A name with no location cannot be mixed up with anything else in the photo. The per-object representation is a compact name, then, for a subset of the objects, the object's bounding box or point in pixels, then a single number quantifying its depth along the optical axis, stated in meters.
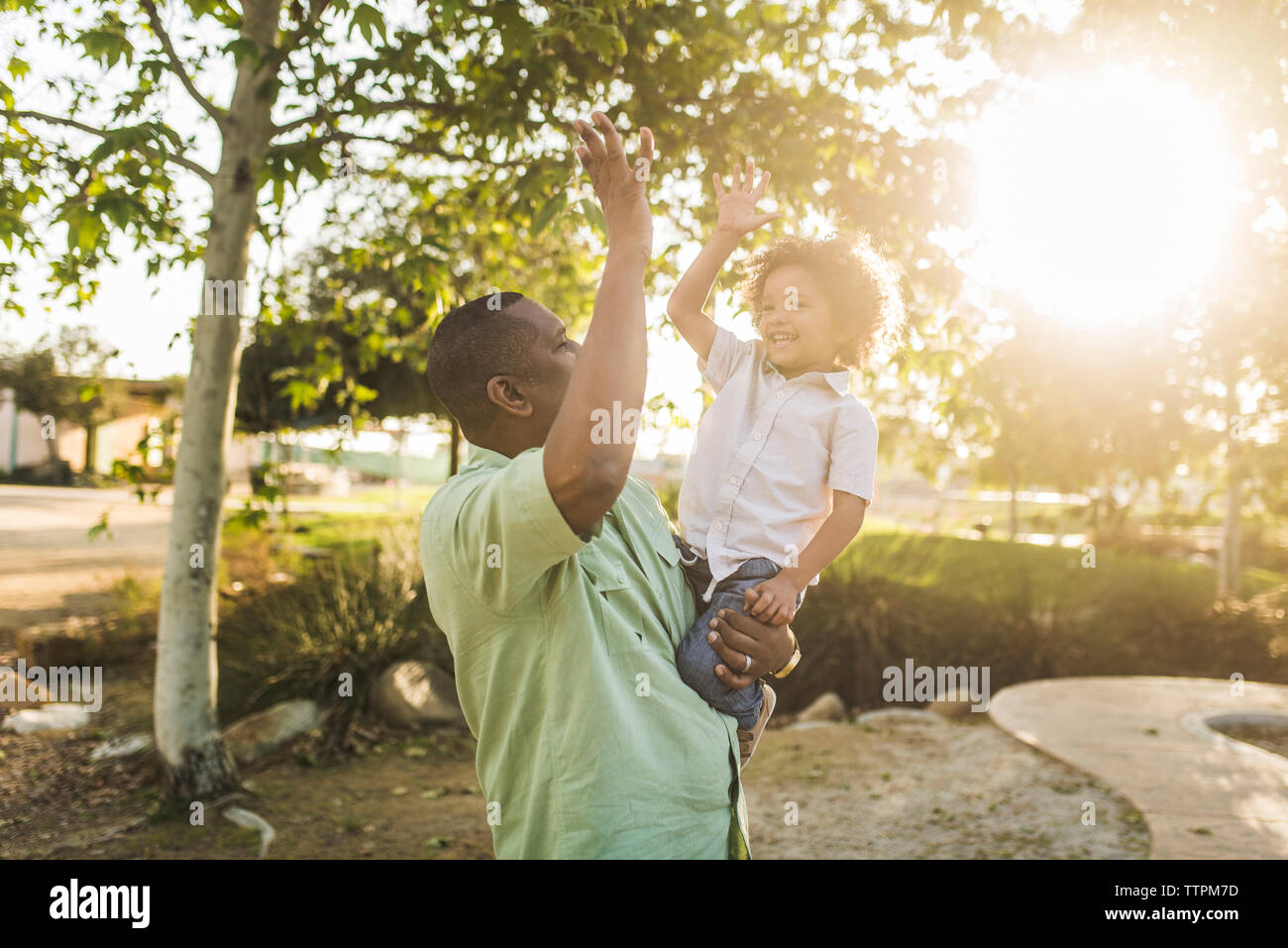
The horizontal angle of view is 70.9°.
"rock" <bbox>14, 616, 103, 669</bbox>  8.00
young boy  1.92
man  1.39
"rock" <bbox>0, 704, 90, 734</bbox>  6.59
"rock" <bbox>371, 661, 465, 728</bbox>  7.28
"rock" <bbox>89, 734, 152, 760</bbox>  6.07
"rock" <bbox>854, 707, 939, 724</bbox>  7.63
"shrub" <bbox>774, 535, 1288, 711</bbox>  8.78
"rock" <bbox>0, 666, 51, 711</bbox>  7.03
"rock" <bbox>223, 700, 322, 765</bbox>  6.41
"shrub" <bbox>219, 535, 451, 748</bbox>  7.14
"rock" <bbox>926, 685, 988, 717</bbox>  8.08
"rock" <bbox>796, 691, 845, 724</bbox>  7.97
